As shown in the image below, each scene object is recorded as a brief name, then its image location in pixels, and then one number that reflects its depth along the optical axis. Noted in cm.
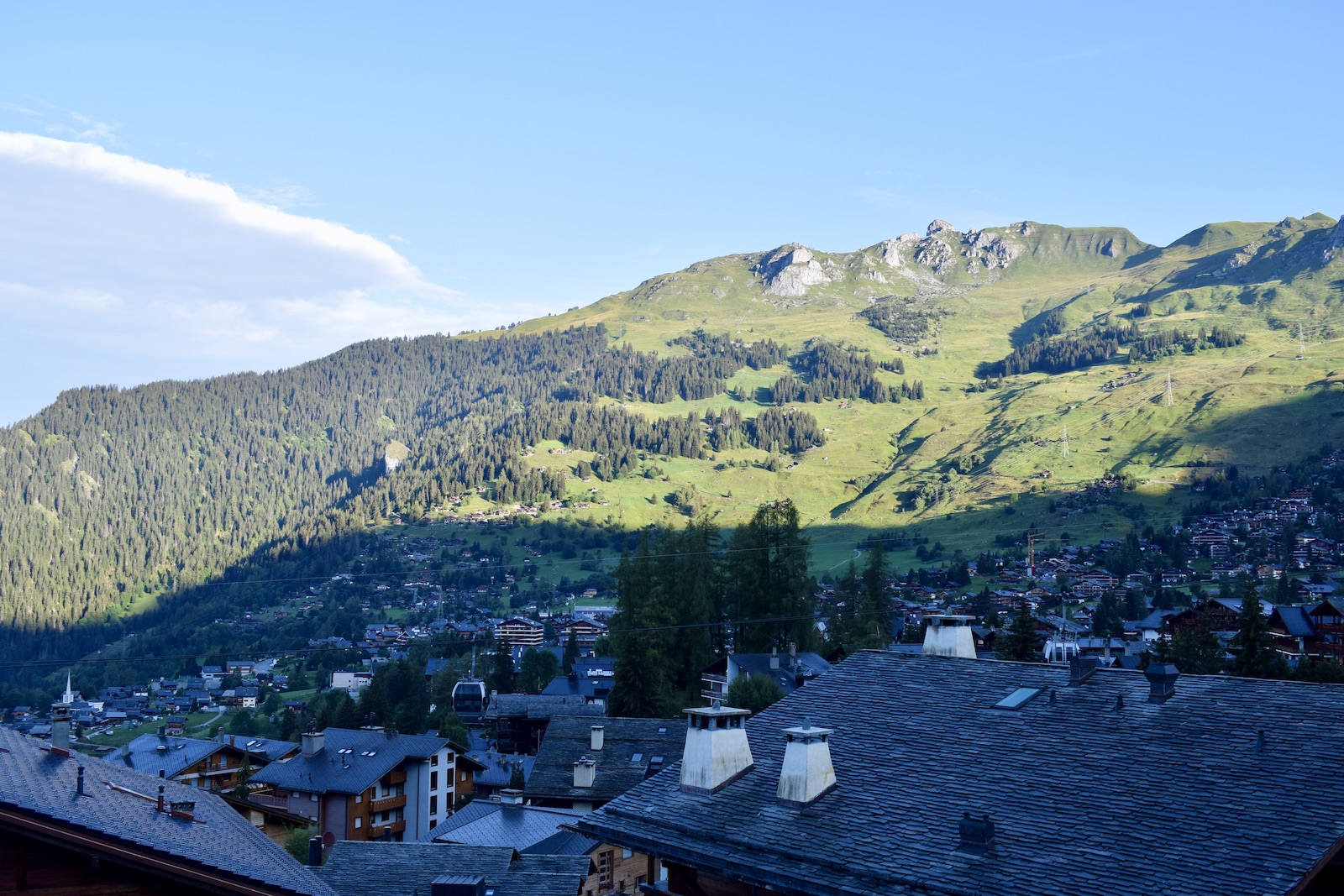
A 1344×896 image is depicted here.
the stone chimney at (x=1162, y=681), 1592
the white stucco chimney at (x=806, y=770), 1559
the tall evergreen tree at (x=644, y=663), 7019
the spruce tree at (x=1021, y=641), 6719
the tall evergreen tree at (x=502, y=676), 11600
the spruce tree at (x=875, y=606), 8450
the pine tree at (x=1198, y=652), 6175
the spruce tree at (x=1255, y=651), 5900
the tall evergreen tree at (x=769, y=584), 8419
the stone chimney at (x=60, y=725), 2038
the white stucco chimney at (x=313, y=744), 6550
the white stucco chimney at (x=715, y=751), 1666
